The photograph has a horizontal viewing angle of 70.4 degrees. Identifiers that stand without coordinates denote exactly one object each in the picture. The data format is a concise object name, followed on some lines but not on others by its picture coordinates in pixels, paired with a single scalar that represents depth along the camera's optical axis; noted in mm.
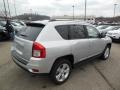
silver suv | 2078
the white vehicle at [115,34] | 6917
